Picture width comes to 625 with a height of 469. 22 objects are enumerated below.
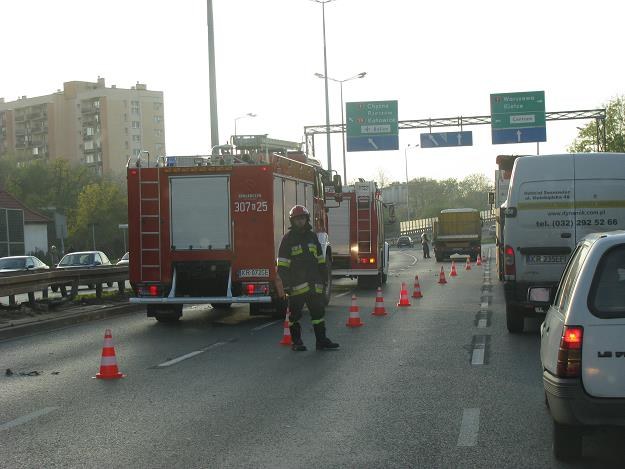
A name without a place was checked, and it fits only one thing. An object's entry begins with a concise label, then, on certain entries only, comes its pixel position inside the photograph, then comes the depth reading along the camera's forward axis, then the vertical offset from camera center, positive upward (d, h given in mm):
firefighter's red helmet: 12000 +212
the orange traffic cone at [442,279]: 27656 -1563
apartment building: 128625 +15353
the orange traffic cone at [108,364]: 10227 -1375
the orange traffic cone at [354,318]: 15234 -1428
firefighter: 12000 -539
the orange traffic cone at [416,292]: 21828 -1506
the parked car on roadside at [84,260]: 34531 -880
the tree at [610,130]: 58062 +5555
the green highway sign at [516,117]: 43656 +4804
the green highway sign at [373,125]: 45125 +4798
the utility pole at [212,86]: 24547 +3692
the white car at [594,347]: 5402 -713
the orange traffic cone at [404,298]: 19281 -1451
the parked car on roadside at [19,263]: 31953 -866
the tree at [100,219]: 74062 +1226
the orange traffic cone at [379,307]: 17312 -1441
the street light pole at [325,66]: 48338 +8288
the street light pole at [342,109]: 55934 +7149
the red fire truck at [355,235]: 26391 -196
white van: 12805 +148
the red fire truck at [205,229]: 16219 +43
